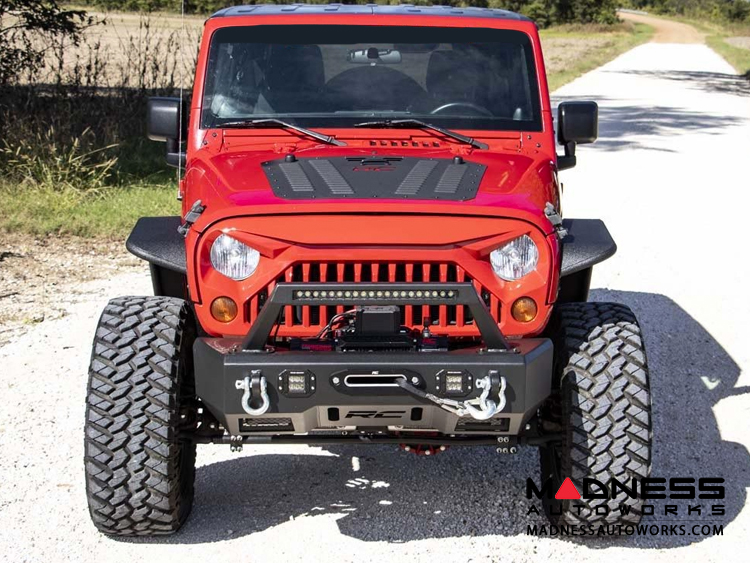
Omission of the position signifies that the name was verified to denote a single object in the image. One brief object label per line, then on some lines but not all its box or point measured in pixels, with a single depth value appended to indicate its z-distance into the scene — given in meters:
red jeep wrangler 3.68
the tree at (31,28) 11.66
